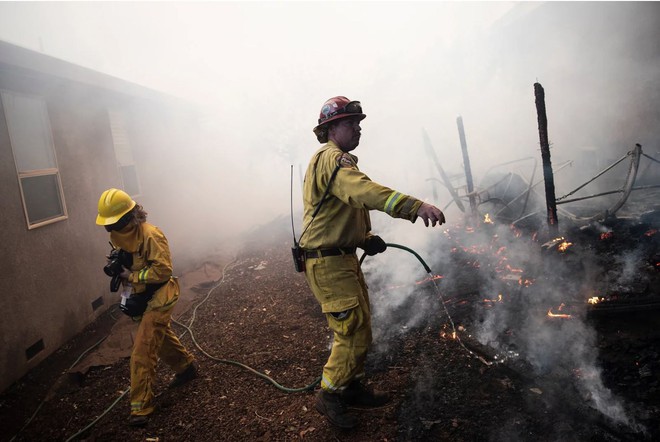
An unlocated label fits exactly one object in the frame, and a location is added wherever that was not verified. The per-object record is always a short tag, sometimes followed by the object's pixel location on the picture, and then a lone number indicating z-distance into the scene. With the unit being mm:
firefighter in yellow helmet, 3502
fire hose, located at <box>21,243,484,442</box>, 3539
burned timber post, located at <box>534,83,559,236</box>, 4715
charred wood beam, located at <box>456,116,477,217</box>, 7258
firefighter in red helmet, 2770
